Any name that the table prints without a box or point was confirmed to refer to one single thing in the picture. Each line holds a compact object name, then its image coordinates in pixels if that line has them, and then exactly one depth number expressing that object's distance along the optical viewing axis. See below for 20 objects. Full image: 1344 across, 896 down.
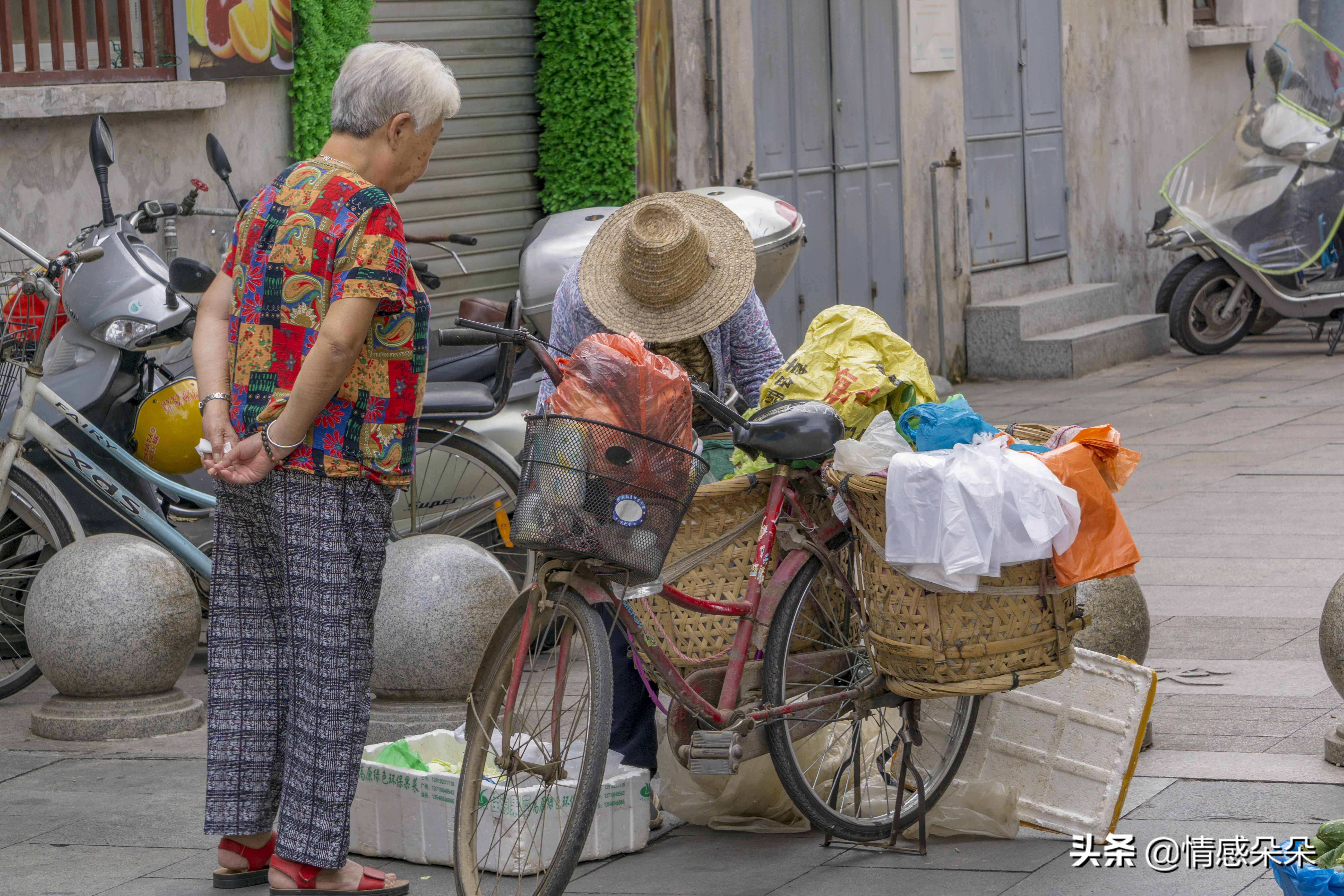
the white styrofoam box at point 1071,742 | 7.93
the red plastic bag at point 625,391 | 6.91
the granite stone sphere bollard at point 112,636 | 10.13
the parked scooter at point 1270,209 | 25.05
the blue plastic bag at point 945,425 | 7.37
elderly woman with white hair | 7.06
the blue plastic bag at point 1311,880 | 5.56
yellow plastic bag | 7.84
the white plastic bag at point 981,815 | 8.08
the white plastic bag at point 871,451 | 7.34
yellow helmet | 11.45
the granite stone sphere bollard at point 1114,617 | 9.50
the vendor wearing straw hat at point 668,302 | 8.35
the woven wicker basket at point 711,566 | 7.74
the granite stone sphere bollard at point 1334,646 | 8.80
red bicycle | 6.74
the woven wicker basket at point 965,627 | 7.20
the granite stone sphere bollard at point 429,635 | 9.55
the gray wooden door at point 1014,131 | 26.02
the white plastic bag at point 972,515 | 6.98
